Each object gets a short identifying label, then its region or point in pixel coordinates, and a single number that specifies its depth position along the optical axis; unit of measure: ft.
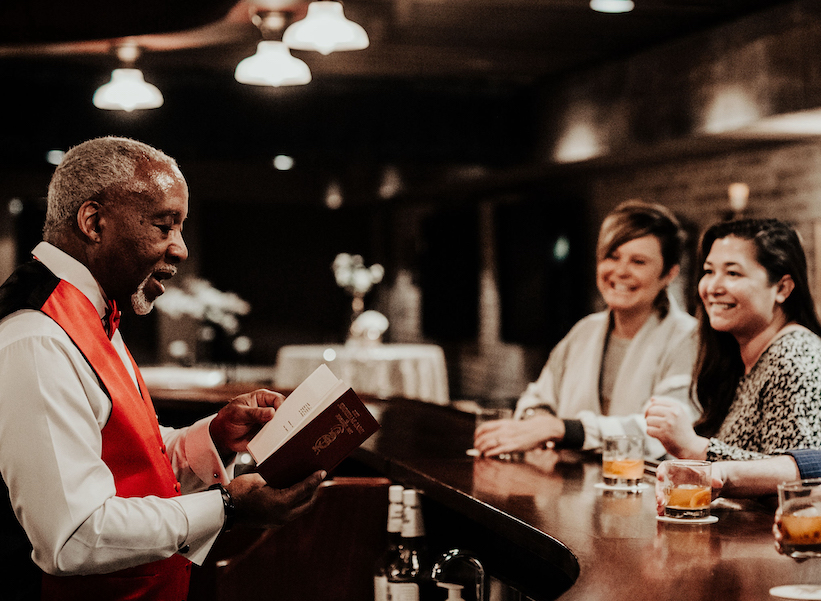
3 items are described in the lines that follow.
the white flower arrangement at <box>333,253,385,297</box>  26.11
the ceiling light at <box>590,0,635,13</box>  16.79
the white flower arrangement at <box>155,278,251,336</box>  24.90
